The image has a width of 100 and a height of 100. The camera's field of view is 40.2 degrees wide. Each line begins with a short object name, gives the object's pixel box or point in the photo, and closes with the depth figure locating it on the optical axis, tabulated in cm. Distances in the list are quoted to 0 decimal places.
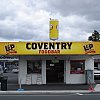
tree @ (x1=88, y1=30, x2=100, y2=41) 4800
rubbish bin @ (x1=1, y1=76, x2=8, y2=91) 1061
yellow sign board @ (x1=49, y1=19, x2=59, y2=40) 1315
